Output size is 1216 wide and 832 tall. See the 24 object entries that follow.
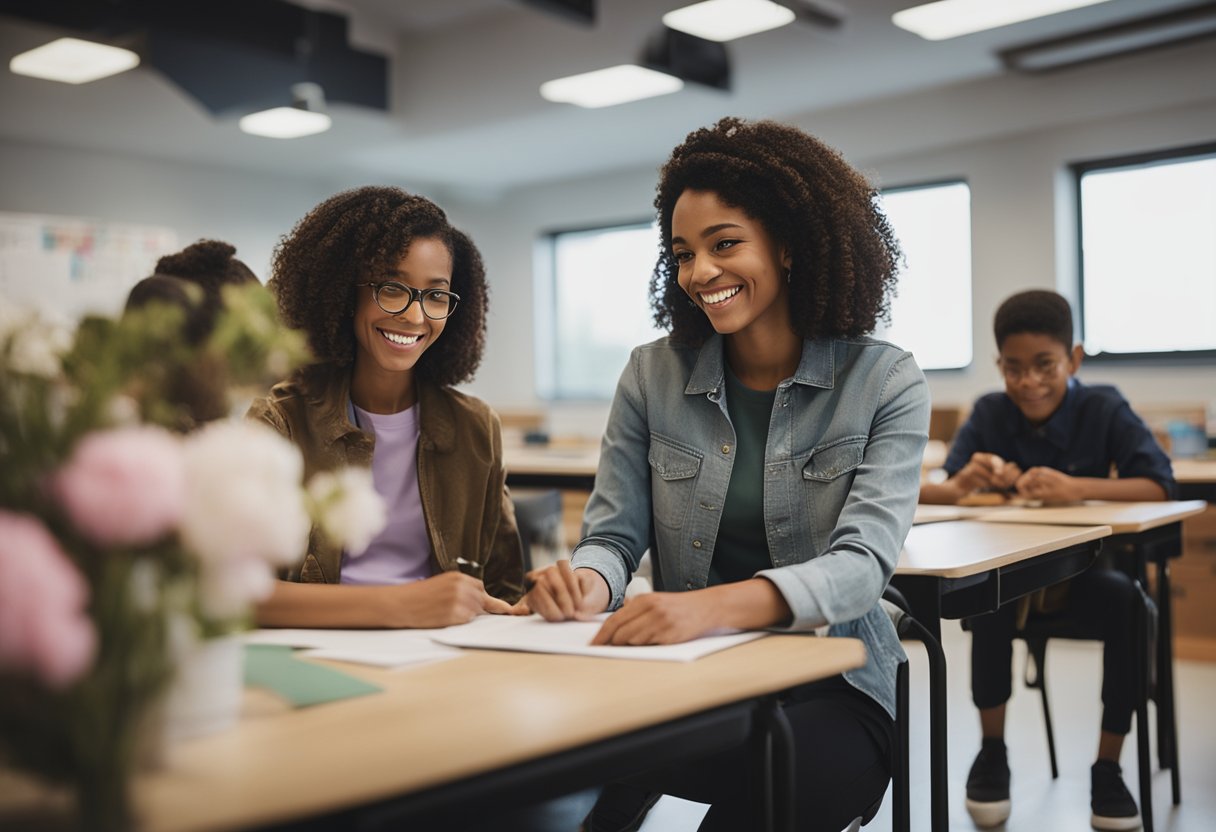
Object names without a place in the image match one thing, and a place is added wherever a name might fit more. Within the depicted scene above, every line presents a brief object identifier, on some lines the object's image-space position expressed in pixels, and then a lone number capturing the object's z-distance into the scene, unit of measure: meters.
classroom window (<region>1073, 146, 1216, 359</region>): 6.23
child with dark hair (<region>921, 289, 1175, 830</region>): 2.73
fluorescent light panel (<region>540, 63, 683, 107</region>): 5.93
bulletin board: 7.42
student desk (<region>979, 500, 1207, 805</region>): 2.55
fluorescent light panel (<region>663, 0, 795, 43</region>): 4.84
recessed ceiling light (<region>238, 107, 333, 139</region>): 6.59
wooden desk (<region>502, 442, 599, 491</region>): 4.06
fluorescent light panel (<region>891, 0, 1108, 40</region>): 4.76
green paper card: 1.03
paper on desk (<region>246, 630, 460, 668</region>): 1.21
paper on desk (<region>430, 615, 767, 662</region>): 1.20
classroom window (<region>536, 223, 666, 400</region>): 9.06
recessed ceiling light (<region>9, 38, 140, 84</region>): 5.34
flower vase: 0.86
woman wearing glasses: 1.88
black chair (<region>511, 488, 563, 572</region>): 3.10
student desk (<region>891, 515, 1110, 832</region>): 1.81
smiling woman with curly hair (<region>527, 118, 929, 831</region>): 1.61
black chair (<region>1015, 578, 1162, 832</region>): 2.66
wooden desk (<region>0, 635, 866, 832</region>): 0.78
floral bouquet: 0.66
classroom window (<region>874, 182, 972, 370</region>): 7.12
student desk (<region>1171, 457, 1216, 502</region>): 3.35
